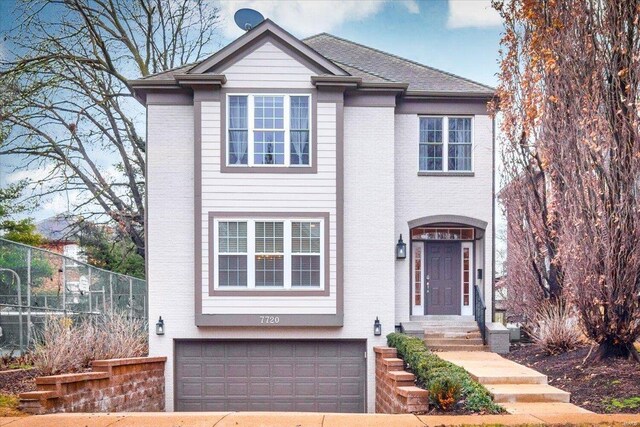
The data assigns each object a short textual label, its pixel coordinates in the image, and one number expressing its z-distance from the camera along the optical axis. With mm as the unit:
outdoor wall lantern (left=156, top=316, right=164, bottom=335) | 12008
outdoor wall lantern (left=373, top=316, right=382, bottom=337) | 12156
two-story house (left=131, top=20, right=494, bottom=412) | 11961
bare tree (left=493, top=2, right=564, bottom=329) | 11867
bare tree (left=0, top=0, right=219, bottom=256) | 17531
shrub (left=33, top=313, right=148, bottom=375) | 8914
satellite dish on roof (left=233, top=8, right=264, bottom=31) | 13586
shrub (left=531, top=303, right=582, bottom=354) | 11156
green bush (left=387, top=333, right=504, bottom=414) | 7543
